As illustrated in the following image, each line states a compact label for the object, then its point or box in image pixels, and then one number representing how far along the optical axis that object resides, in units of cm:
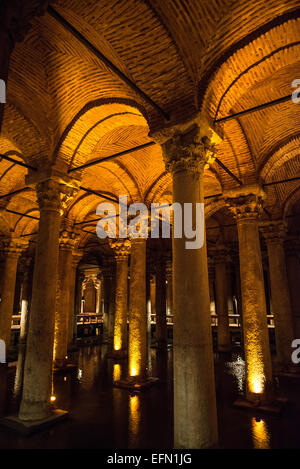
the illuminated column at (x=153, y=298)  2733
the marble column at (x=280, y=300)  979
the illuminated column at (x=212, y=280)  2152
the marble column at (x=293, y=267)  1295
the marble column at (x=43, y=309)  549
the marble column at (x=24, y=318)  956
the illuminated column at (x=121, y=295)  1130
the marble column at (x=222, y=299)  1438
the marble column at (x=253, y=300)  654
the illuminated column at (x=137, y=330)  823
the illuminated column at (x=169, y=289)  2269
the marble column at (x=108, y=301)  1808
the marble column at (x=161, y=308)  1641
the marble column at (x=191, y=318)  386
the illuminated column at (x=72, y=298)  1423
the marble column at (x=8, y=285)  1193
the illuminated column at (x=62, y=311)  1031
